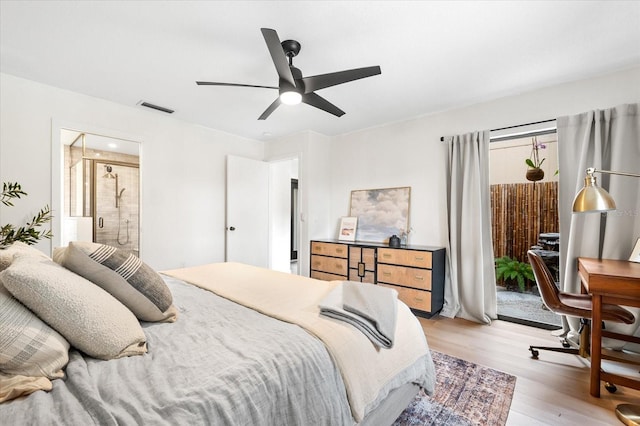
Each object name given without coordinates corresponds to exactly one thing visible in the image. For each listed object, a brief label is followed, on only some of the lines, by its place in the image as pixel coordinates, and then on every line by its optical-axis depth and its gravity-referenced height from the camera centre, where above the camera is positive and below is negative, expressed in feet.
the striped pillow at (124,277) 3.87 -0.98
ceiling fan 6.04 +3.07
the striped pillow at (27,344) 2.61 -1.32
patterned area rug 5.37 -3.93
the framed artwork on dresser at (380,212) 12.60 -0.05
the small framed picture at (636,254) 7.51 -1.10
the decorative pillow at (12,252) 4.09 -0.71
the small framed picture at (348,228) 13.97 -0.90
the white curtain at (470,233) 10.39 -0.80
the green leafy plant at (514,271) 13.24 -2.81
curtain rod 9.35 +3.00
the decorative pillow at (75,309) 3.01 -1.14
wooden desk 5.84 -1.77
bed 2.51 -1.71
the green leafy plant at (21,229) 7.61 -0.59
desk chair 6.80 -2.41
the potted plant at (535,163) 12.05 +2.14
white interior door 14.16 -0.08
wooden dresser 10.44 -2.34
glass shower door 13.96 +0.25
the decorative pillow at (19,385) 2.40 -1.57
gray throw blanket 4.35 -1.63
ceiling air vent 10.69 +3.97
